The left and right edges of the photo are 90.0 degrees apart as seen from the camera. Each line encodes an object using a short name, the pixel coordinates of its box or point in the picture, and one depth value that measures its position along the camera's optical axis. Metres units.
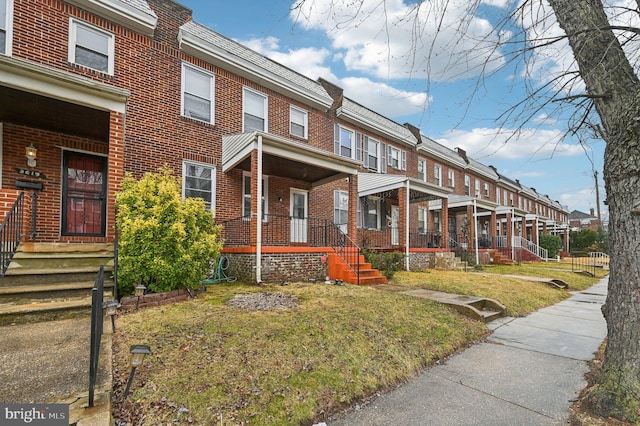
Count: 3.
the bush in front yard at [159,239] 5.61
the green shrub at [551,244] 26.83
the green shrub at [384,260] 11.50
